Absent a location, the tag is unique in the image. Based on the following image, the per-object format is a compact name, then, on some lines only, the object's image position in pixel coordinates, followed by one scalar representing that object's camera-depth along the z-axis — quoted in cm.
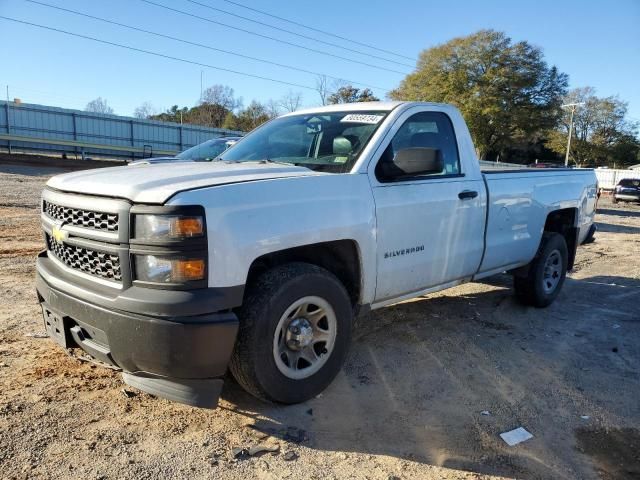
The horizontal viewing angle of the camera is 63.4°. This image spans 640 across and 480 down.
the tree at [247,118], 5466
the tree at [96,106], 6378
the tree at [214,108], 5974
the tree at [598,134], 6297
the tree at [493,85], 4444
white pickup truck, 266
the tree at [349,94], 5524
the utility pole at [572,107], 4969
